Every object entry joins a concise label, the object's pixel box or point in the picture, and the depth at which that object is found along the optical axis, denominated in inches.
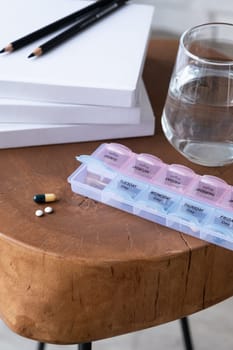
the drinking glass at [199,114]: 42.0
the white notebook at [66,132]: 42.6
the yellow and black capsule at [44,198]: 40.4
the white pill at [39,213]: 39.9
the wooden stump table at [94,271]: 38.2
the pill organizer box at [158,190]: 39.2
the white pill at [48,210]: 40.0
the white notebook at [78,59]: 41.9
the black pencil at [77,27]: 43.8
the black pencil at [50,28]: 43.8
